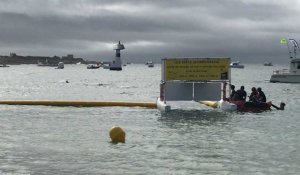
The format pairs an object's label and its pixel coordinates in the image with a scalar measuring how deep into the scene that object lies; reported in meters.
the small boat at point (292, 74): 87.72
